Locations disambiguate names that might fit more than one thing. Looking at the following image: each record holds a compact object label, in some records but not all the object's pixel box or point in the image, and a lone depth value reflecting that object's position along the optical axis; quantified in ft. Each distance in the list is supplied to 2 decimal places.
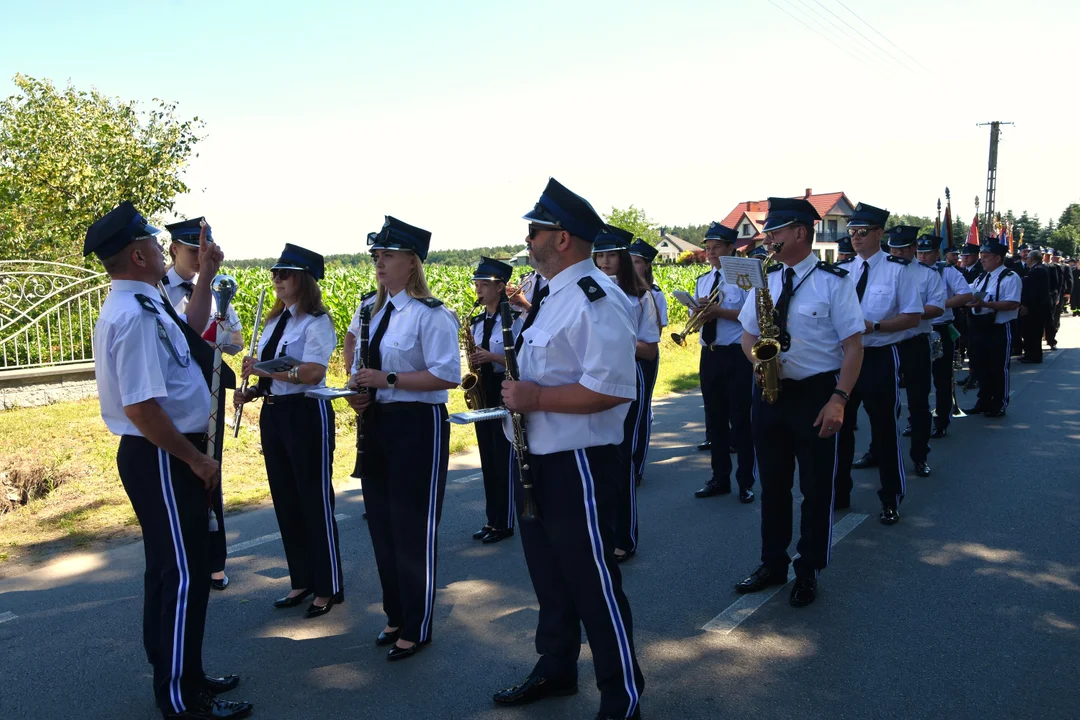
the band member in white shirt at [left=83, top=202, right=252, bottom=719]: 10.86
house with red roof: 267.80
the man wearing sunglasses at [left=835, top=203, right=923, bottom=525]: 21.26
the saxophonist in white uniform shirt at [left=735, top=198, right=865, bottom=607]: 15.70
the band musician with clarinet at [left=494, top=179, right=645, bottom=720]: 10.60
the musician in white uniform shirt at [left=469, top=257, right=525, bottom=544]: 20.20
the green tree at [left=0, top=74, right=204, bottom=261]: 43.86
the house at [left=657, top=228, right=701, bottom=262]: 385.50
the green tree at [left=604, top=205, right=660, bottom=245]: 239.30
